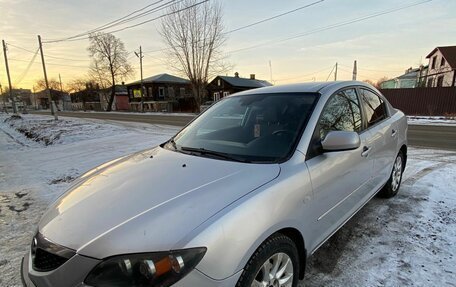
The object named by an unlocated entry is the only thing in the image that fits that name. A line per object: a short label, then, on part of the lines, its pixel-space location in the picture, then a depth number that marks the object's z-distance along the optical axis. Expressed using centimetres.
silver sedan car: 146
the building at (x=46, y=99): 9294
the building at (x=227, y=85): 4812
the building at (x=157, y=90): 5747
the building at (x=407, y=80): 4889
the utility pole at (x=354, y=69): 2392
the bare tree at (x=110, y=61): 5766
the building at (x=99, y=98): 7018
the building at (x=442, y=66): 3187
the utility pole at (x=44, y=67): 2766
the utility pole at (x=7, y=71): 3833
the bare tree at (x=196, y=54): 3039
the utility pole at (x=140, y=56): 4624
